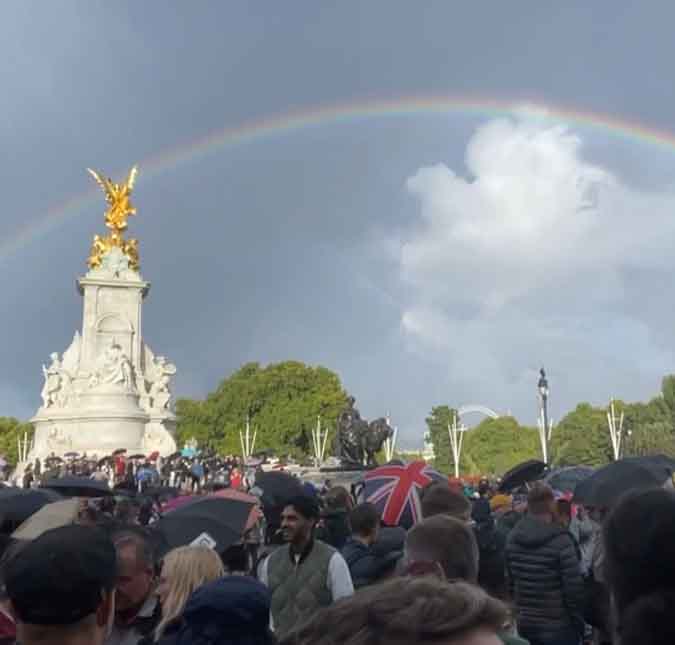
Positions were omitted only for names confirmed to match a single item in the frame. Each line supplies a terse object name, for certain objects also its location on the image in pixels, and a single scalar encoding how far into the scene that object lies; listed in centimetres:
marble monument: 4897
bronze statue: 3259
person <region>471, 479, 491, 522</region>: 780
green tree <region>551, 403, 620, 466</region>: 7719
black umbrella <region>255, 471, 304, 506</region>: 587
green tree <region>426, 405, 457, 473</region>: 11266
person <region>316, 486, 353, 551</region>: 871
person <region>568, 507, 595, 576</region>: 776
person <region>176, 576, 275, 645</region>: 328
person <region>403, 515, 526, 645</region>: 380
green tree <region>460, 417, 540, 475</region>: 10581
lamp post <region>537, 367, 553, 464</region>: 2728
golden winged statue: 5919
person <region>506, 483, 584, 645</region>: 605
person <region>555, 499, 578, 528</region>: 824
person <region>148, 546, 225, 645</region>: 381
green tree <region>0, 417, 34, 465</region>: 9725
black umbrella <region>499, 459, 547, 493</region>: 1341
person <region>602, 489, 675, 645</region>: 224
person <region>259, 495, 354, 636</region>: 518
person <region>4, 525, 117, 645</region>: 278
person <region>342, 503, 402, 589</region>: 555
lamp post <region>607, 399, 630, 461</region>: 4404
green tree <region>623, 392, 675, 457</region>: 7225
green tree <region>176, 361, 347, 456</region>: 8006
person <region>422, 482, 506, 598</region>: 527
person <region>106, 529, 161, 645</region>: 405
